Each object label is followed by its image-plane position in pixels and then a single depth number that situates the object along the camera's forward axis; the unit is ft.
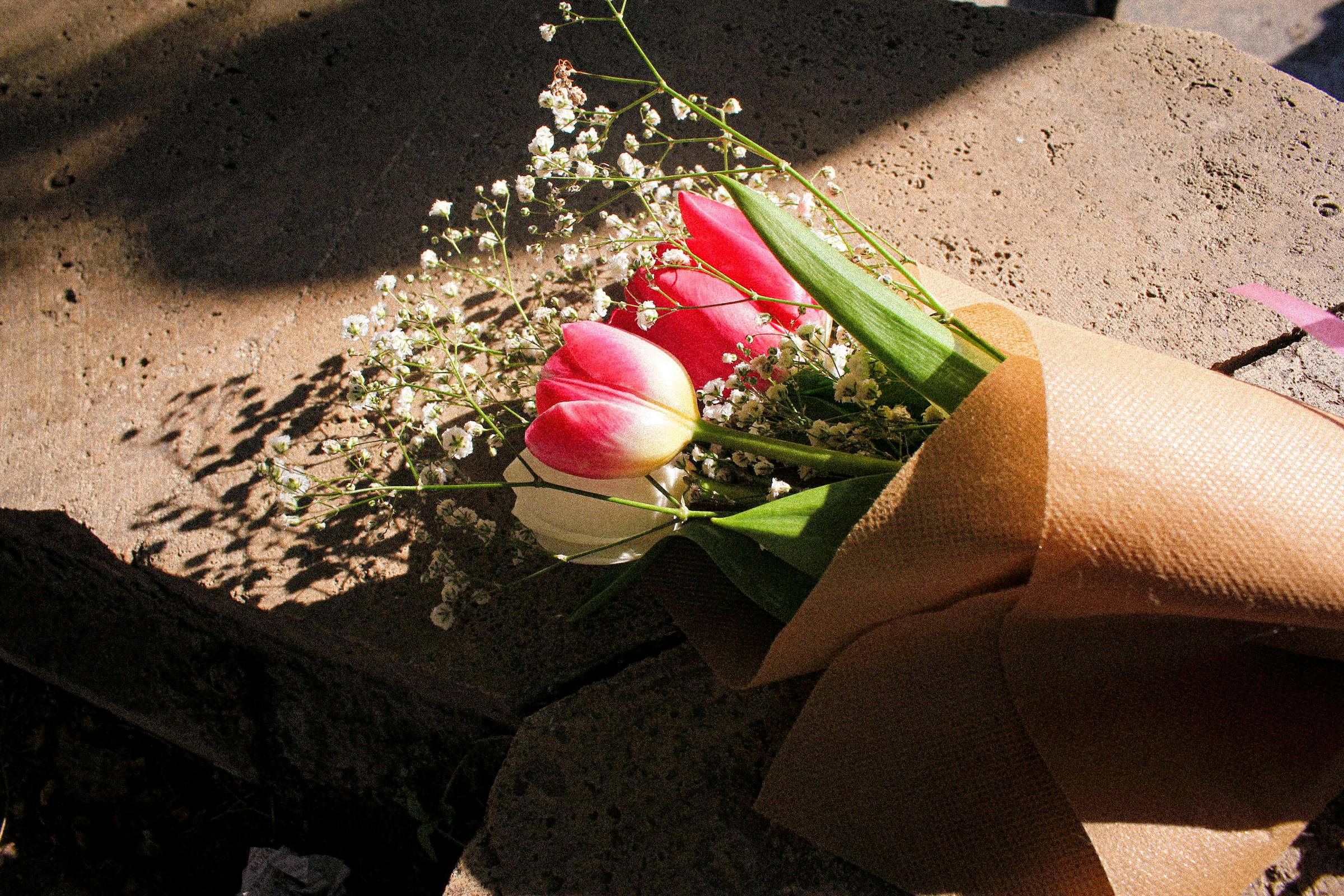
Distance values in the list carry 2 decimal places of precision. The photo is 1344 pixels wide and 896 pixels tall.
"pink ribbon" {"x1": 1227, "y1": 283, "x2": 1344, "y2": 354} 1.69
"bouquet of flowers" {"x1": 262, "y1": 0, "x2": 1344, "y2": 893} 1.58
